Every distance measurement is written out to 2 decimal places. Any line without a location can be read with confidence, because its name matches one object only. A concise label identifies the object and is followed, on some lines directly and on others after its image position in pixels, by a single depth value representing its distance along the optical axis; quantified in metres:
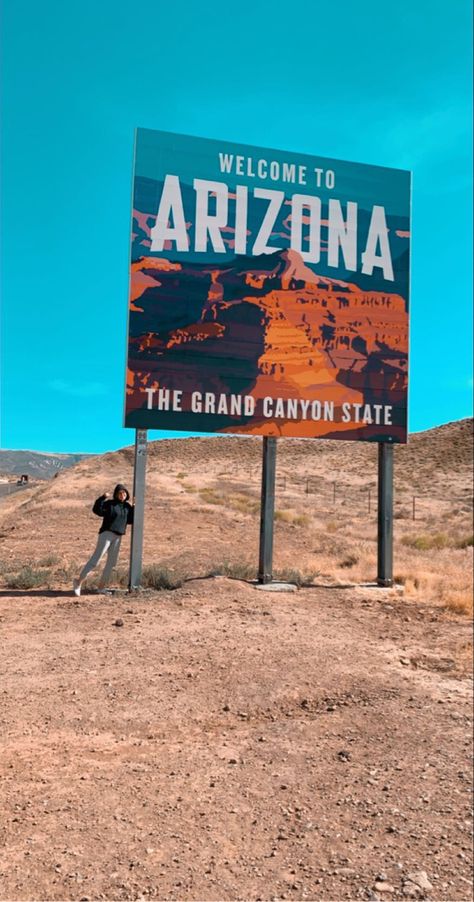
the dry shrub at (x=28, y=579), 6.59
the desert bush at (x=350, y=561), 14.93
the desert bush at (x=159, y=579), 10.50
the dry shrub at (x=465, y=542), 21.02
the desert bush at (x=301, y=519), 24.41
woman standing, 8.05
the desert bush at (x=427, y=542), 20.60
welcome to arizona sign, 10.73
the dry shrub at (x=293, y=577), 12.04
